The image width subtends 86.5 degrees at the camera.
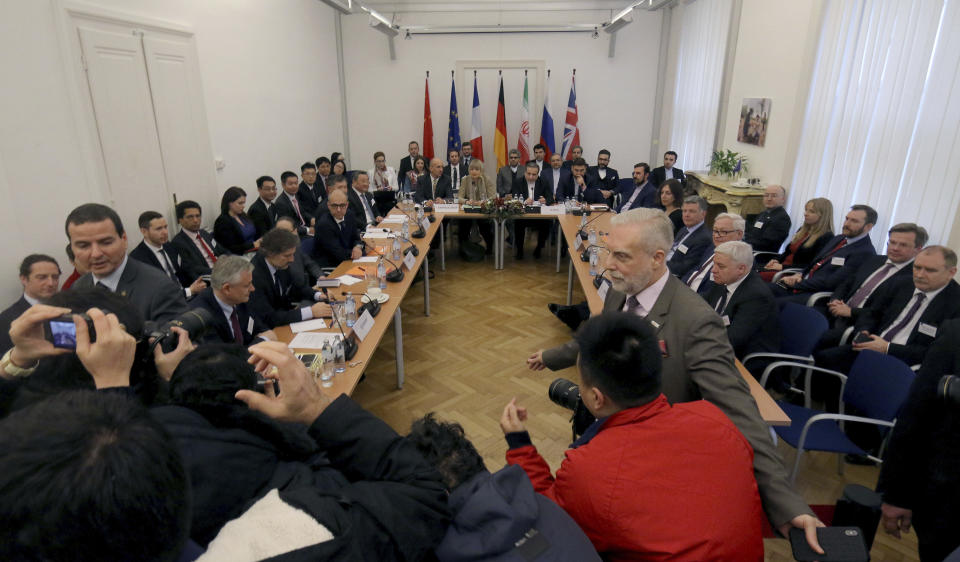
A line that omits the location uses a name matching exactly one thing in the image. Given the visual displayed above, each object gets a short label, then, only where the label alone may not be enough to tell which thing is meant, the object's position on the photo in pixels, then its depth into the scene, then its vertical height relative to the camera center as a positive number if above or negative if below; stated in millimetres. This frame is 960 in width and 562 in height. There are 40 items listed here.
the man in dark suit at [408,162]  9289 -506
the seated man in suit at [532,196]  7691 -916
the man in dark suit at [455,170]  8784 -620
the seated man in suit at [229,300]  2766 -910
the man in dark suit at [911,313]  3158 -1109
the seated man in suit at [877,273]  3701 -979
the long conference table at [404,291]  2625 -1235
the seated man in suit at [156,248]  4145 -935
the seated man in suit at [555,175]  8070 -622
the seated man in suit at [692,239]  4480 -875
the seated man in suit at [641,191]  7432 -771
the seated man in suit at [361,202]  6613 -875
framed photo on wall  6445 +220
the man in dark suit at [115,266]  2281 -610
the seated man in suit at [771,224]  5645 -926
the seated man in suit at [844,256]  4359 -978
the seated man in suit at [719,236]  3936 -747
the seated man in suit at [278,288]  3393 -1076
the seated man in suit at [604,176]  8766 -674
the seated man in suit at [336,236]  5102 -1008
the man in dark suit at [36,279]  3105 -883
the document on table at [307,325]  3293 -1218
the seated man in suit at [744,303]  3211 -1015
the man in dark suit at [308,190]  7336 -809
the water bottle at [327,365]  2688 -1201
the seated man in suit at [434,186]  8172 -812
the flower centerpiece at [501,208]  6789 -937
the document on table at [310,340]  3041 -1217
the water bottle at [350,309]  3380 -1131
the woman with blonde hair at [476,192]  7801 -849
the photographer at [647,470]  1240 -824
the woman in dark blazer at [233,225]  5453 -969
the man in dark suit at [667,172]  8375 -567
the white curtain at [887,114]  3939 +218
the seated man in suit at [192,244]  4625 -1007
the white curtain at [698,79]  7727 +926
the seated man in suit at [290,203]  6473 -877
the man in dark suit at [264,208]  6137 -892
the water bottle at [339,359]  2830 -1217
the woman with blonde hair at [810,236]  5000 -927
